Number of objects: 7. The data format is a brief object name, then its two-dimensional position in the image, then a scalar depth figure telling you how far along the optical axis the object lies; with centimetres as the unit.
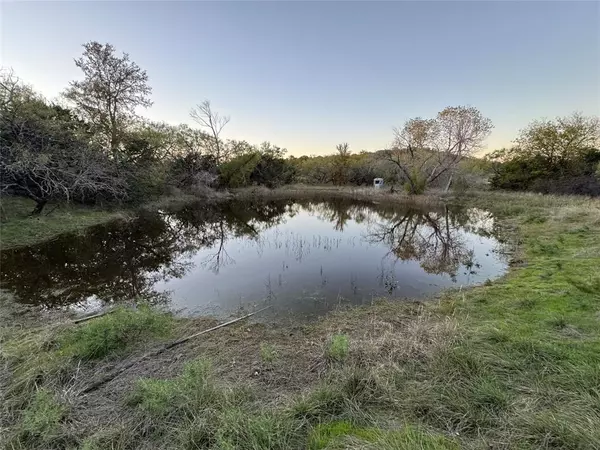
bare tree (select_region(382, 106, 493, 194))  2114
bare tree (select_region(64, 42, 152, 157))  1650
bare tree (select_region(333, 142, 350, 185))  3641
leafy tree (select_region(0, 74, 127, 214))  854
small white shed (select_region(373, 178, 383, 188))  2935
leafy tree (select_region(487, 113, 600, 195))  2002
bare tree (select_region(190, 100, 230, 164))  2914
